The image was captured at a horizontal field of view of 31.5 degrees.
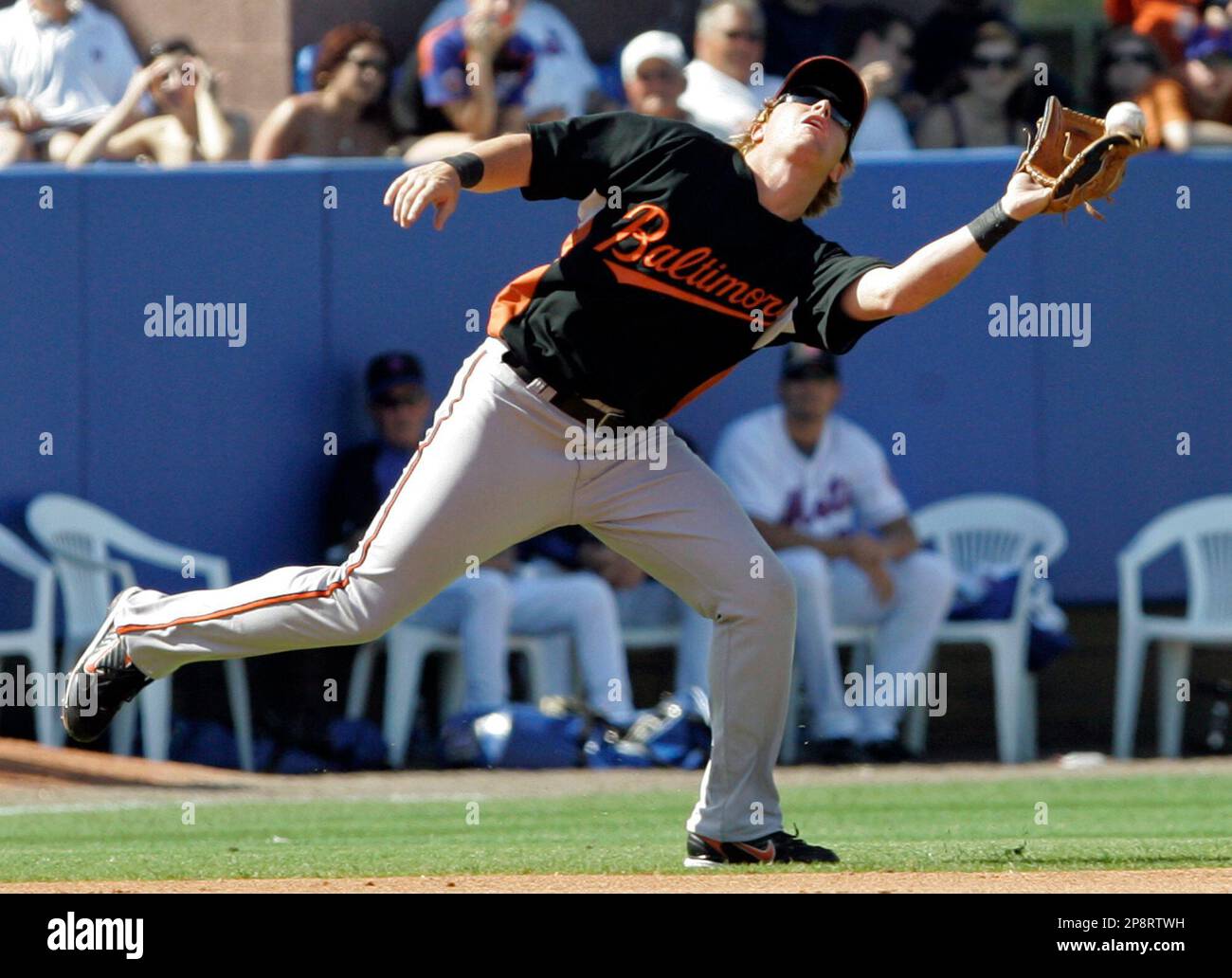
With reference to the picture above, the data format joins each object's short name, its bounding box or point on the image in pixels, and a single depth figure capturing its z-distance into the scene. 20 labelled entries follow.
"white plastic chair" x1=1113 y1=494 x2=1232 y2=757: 10.93
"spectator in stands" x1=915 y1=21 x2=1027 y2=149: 11.61
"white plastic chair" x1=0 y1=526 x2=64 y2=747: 9.86
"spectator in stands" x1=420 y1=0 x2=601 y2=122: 11.05
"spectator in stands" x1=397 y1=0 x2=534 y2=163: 10.77
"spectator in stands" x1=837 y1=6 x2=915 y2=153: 11.42
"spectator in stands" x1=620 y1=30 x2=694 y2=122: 10.69
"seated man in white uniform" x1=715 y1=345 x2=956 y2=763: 10.35
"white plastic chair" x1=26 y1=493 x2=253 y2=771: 9.99
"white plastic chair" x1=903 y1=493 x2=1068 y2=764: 10.69
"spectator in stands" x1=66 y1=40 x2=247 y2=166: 10.61
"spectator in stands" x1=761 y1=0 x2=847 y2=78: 11.53
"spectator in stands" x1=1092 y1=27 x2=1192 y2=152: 11.33
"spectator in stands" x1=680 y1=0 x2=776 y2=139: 10.84
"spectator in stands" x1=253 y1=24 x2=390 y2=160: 10.86
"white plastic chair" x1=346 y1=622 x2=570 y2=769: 10.12
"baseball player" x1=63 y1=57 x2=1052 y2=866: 5.29
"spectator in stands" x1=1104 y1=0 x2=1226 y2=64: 12.07
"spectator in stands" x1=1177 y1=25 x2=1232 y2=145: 11.76
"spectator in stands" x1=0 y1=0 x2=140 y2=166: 10.76
